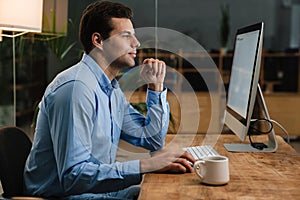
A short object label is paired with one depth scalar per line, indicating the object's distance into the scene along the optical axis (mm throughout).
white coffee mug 1305
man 1323
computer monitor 1673
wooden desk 1222
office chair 1436
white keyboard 1697
